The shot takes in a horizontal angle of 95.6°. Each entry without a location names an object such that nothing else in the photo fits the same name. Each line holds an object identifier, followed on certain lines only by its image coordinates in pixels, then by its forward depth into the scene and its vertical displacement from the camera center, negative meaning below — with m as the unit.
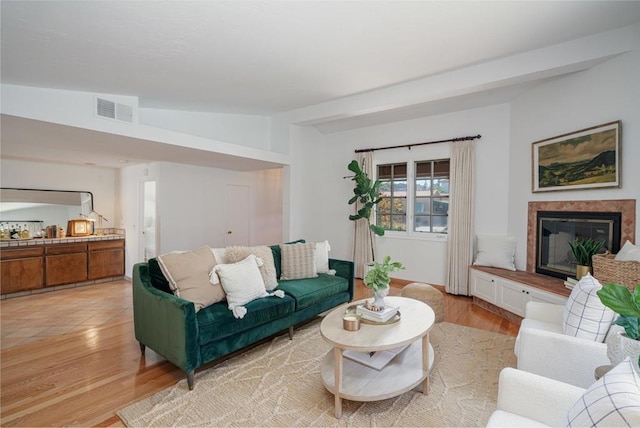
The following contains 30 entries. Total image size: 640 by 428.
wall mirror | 4.86 -0.01
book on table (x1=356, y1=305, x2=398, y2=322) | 2.29 -0.83
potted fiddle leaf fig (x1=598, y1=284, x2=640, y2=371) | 1.17 -0.50
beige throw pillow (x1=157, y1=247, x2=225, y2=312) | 2.47 -0.60
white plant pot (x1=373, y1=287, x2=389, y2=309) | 2.43 -0.72
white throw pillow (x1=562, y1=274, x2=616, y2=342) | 1.83 -0.66
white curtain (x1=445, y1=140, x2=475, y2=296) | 4.50 -0.09
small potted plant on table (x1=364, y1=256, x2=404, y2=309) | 2.41 -0.58
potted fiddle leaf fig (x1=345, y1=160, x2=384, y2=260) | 5.09 +0.29
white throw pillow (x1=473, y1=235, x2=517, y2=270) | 4.11 -0.57
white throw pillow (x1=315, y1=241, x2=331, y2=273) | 3.82 -0.64
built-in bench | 3.16 -0.92
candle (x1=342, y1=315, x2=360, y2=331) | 2.14 -0.84
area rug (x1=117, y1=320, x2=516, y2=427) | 1.90 -1.37
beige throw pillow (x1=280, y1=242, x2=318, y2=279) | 3.57 -0.64
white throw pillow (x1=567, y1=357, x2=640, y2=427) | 0.91 -0.63
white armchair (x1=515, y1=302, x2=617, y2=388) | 1.67 -0.86
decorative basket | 2.39 -0.49
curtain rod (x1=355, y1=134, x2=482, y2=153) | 4.49 +1.15
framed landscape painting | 2.90 +0.61
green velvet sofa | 2.20 -0.97
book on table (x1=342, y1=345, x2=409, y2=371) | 2.19 -1.16
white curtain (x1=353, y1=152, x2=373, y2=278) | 5.45 -0.55
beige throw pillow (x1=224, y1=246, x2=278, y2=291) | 2.99 -0.52
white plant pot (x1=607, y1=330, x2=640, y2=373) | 1.31 -0.64
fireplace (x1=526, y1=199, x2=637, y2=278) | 2.77 +0.04
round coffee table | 1.91 -1.18
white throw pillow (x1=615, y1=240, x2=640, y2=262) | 2.49 -0.34
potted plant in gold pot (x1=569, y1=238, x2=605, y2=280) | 2.96 -0.41
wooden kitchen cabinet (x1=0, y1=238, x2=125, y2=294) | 4.42 -0.95
